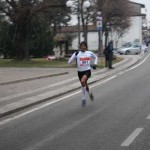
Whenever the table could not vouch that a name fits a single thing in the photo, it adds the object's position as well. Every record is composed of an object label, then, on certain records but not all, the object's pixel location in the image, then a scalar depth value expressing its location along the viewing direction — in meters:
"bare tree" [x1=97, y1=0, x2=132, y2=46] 58.34
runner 14.61
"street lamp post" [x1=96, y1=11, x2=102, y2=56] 35.40
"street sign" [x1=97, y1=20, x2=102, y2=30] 35.53
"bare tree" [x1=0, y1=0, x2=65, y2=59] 39.47
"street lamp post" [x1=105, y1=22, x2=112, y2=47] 61.70
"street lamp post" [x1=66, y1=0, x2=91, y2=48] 34.84
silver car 68.50
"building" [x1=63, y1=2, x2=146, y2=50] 105.56
